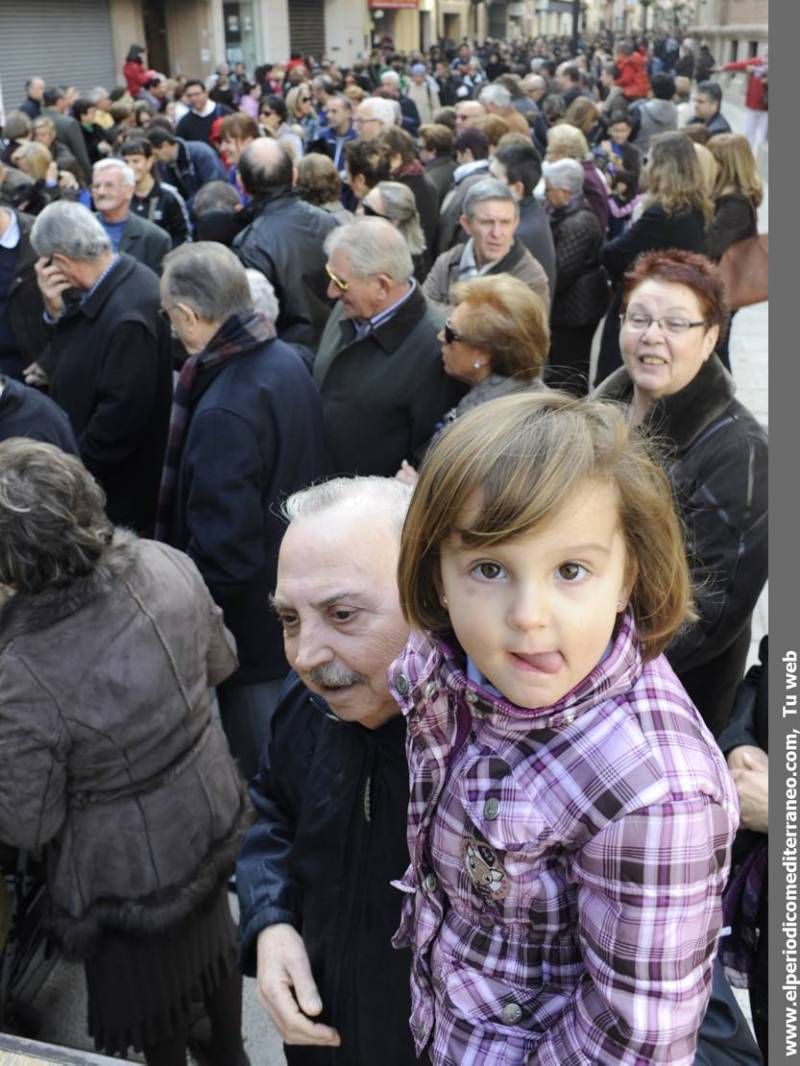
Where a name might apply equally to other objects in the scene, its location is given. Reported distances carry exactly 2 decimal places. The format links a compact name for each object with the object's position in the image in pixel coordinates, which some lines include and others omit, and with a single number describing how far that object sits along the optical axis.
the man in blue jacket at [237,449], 2.94
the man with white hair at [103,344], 3.74
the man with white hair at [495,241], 4.32
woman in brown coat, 2.00
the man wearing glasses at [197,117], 10.46
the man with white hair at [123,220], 5.32
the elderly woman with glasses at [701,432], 2.37
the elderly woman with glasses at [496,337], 3.04
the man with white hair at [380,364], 3.42
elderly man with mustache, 1.45
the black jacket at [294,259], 4.72
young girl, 0.98
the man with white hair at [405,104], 11.33
